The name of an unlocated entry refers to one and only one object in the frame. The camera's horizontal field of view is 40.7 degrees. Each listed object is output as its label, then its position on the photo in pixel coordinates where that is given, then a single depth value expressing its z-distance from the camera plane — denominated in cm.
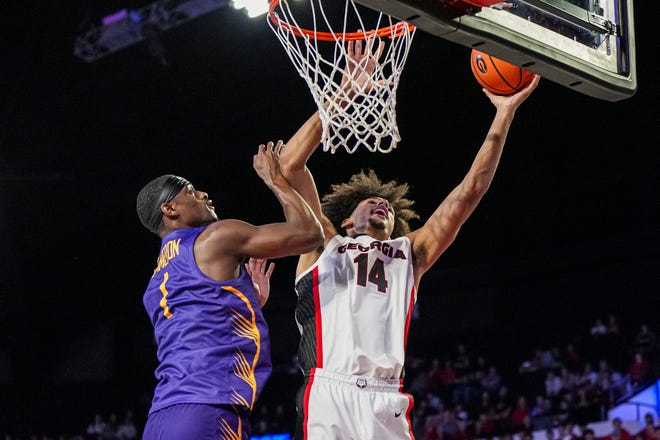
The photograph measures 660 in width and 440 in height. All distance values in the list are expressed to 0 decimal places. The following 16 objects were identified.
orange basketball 441
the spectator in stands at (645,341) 1303
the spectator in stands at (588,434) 1050
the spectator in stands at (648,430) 1028
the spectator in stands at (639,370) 1236
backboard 337
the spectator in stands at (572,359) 1365
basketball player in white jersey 382
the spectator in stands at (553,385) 1311
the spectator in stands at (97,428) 1588
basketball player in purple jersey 324
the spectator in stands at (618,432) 1075
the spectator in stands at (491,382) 1418
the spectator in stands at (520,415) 1231
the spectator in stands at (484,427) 1252
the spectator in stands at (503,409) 1265
